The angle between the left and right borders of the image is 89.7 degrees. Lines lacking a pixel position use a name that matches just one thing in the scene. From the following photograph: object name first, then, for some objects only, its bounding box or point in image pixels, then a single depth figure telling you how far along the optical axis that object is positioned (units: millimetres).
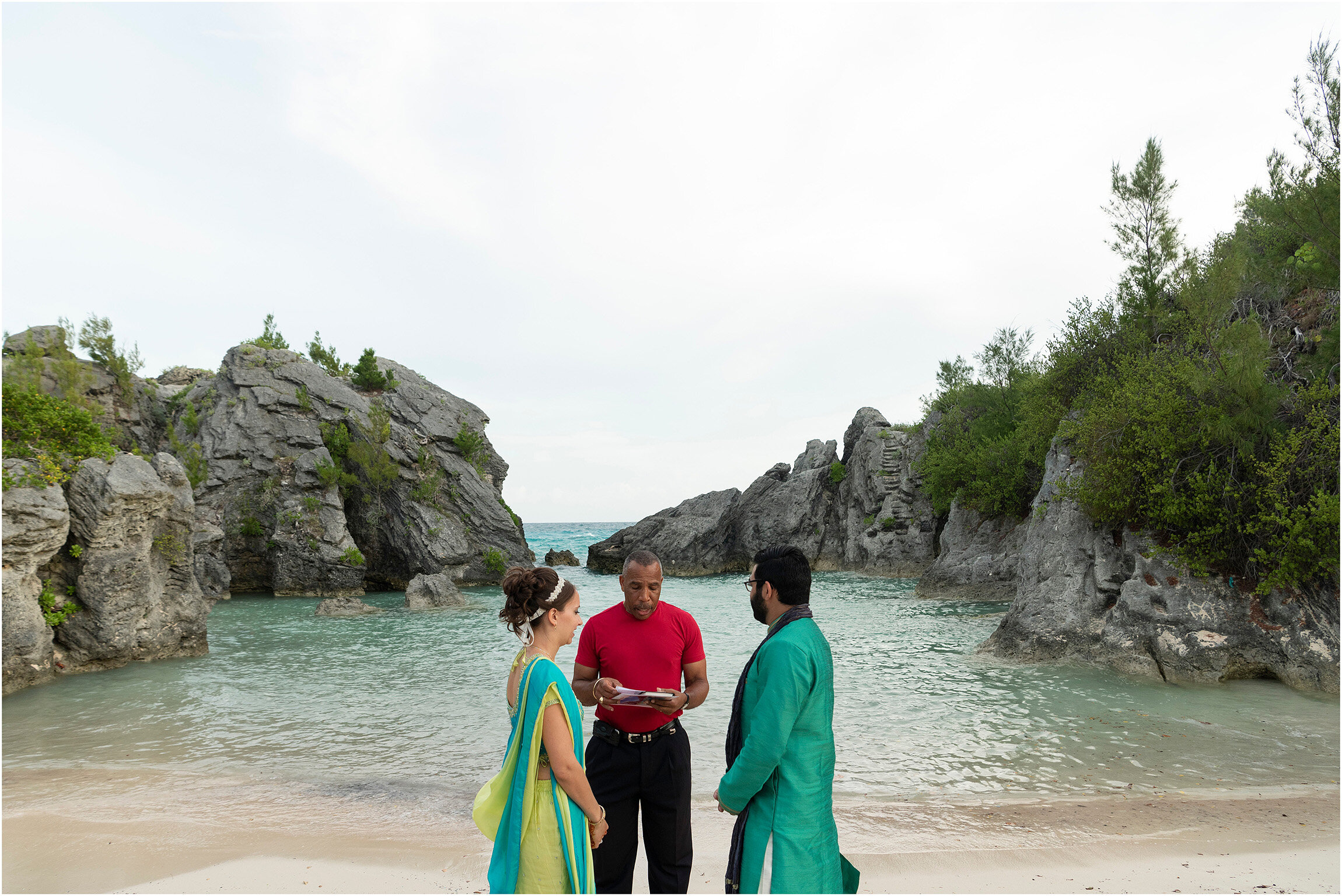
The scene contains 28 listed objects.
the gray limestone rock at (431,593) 24250
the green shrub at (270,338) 33812
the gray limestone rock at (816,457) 41003
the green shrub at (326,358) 36750
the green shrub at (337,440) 30844
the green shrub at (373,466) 30828
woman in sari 2838
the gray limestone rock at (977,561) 23406
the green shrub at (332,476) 29609
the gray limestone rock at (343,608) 22516
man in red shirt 3689
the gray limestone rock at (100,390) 25922
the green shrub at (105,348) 28484
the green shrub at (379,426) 31359
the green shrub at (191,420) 29609
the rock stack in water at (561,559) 46719
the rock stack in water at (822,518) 34375
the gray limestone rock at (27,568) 11586
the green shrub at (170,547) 15391
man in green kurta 2842
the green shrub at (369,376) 35219
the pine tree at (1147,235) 17344
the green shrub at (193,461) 28219
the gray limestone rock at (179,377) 38781
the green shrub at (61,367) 24203
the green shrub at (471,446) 34906
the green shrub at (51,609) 12836
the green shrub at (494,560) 32125
